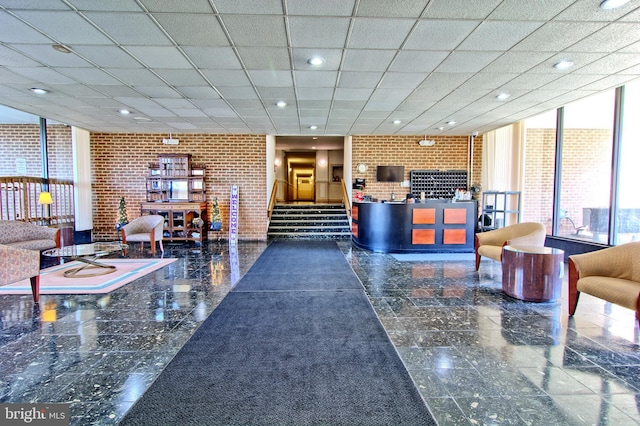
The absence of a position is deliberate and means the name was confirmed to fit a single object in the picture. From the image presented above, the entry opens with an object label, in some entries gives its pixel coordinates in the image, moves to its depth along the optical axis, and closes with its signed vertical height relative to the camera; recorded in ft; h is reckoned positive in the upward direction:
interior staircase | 28.96 -2.65
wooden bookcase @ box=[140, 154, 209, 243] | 25.91 -0.09
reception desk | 22.13 -2.26
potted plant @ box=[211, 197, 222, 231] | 26.50 -1.97
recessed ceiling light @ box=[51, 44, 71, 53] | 11.19 +5.43
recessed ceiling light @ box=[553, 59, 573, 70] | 12.51 +5.47
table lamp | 20.42 -0.22
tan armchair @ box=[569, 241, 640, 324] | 9.34 -2.57
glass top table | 13.62 -2.68
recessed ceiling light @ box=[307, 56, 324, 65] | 12.11 +5.39
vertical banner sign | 26.40 -1.89
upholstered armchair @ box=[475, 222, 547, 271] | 14.66 -2.15
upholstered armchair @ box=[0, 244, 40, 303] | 10.67 -2.57
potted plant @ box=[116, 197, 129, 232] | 25.90 -1.79
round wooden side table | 11.75 -3.06
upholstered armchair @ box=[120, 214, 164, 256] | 20.59 -2.46
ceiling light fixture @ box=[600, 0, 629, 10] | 8.57 +5.42
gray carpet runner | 5.61 -4.00
